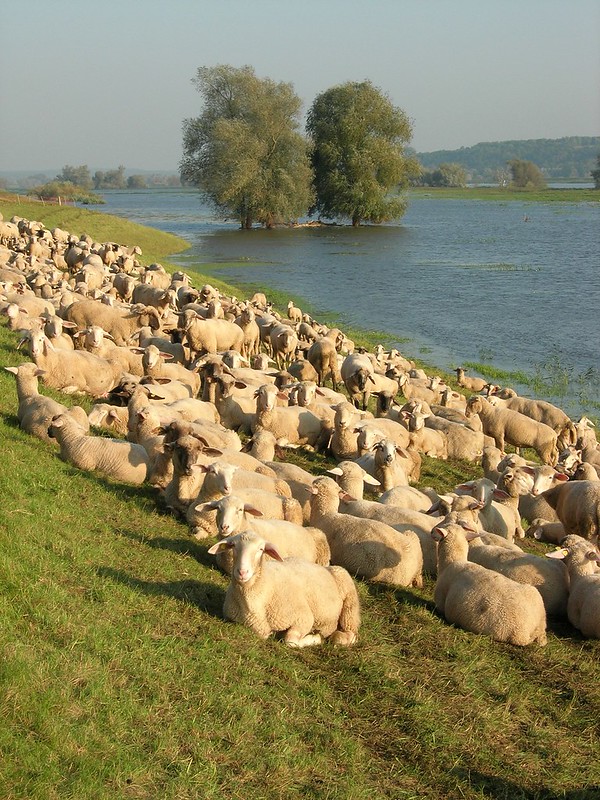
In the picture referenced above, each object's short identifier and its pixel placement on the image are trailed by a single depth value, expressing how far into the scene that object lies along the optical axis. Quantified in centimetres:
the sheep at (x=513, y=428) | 1511
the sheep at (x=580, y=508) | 1036
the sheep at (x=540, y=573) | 806
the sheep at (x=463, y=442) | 1428
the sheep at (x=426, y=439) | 1355
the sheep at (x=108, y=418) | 1136
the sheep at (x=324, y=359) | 1733
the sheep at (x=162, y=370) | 1395
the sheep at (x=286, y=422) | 1239
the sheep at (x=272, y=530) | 739
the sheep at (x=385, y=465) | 1105
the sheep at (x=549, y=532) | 1097
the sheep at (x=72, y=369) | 1291
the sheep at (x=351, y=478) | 1025
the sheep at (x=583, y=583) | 763
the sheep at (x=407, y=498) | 1009
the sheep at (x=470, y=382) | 2091
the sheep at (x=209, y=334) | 1667
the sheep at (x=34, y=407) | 1030
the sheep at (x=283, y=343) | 1888
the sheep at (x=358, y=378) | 1595
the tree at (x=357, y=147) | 7319
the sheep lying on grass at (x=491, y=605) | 727
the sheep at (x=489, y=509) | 1015
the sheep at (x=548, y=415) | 1575
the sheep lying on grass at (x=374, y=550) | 821
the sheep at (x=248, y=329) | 1894
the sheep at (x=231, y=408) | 1277
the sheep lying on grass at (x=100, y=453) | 961
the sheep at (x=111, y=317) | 1680
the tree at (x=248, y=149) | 6788
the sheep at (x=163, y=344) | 1627
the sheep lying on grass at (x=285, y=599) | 656
